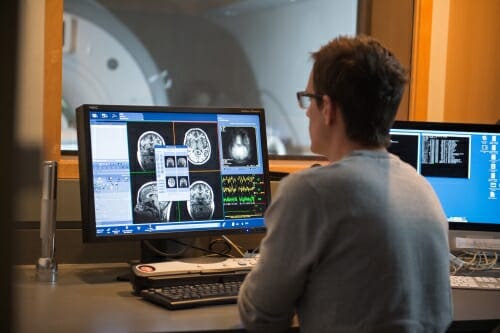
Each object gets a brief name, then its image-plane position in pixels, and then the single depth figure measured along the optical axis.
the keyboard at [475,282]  1.92
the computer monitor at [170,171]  1.83
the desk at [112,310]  1.44
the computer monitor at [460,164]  2.22
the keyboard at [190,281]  1.63
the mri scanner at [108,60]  3.26
